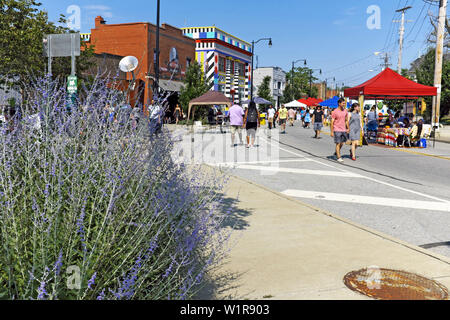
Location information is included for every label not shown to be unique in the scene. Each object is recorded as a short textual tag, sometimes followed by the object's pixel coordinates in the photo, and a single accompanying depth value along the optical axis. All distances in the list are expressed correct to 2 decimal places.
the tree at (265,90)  64.09
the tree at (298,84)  86.88
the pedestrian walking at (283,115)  28.41
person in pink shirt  13.00
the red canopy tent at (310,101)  56.97
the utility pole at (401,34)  44.45
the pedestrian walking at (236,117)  16.95
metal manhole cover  3.59
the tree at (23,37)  20.50
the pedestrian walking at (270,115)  30.98
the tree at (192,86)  37.09
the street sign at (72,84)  9.48
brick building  38.19
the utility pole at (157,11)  24.92
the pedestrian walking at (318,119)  23.45
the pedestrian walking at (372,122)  21.94
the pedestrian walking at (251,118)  16.27
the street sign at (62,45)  8.91
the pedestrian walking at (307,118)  34.84
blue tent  48.44
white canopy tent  51.88
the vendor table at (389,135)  18.71
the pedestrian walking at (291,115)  39.94
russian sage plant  2.31
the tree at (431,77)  49.59
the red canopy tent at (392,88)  19.09
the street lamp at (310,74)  98.44
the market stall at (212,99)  24.94
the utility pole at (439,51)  24.86
